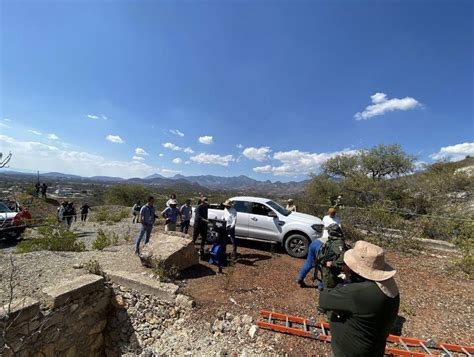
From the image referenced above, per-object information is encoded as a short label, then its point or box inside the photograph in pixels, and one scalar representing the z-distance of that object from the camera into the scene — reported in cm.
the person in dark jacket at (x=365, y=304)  211
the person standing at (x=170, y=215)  880
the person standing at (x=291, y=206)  1005
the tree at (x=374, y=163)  2592
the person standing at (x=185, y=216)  957
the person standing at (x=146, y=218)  749
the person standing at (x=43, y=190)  2231
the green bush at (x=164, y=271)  578
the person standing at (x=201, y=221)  721
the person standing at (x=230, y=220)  709
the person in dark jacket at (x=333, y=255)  399
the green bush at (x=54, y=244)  794
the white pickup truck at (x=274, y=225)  774
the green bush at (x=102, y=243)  842
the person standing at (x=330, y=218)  589
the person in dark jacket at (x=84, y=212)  1686
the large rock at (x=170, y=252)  614
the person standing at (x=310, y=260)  527
